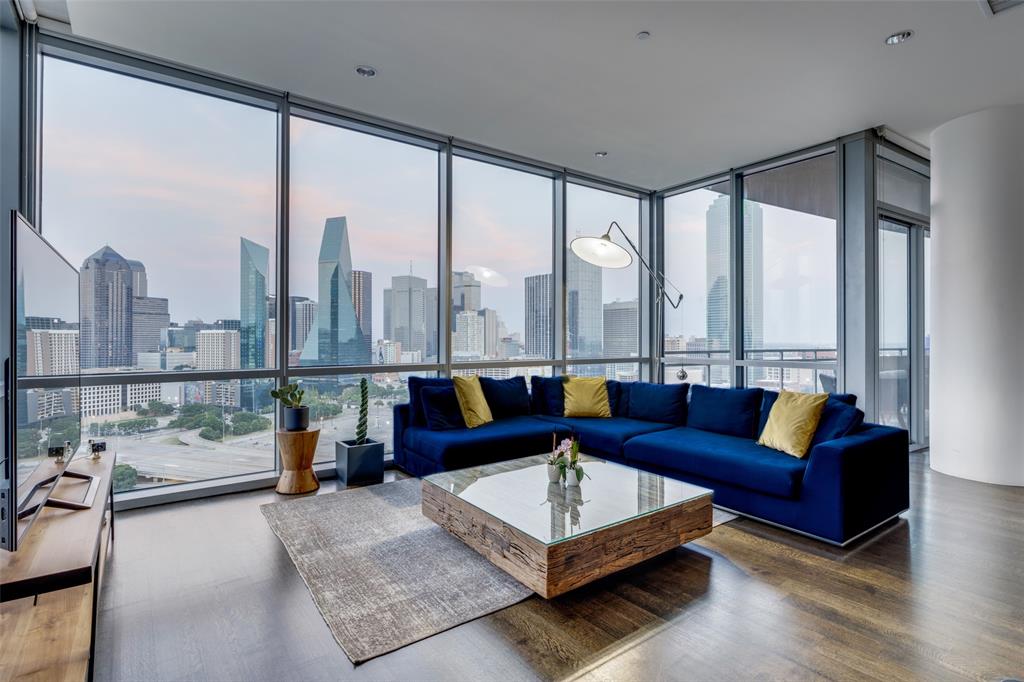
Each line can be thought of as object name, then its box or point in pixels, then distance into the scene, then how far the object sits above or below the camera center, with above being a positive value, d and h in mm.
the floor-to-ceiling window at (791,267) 4906 +733
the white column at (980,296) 4078 +356
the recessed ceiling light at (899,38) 3043 +1777
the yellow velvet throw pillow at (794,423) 3289 -529
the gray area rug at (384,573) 2082 -1106
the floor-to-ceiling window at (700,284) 5734 +658
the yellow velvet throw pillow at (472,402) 4289 -496
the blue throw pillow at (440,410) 4160 -540
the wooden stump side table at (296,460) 3760 -842
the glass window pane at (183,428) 3459 -590
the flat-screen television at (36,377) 1631 -118
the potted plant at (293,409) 3822 -476
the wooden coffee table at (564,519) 2205 -825
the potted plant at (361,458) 3982 -885
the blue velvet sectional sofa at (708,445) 2932 -719
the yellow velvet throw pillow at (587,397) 4820 -514
